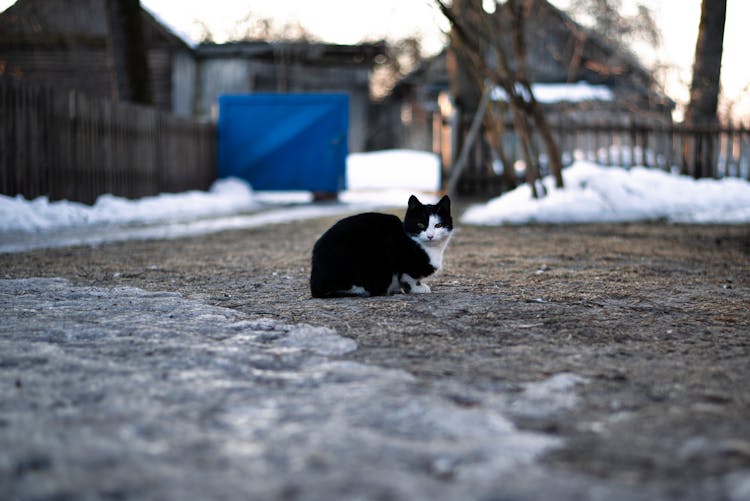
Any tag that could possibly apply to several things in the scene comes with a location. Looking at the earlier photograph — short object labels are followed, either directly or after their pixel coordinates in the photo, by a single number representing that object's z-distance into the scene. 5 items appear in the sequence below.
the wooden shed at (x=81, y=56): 26.61
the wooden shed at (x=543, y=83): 26.98
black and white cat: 4.35
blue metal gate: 16.30
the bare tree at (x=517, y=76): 9.97
